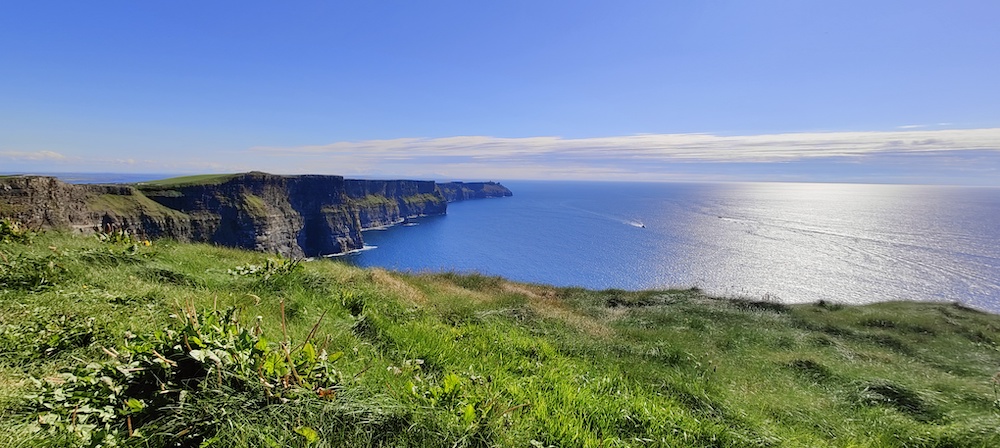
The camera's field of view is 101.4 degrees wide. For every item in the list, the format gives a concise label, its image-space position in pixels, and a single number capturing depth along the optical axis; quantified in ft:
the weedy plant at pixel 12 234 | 28.63
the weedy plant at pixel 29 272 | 20.88
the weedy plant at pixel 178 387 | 9.64
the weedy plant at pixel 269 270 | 29.45
